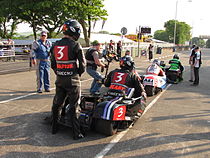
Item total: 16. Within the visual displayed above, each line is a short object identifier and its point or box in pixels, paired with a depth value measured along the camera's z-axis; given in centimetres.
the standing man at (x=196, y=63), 984
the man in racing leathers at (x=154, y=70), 807
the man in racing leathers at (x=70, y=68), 385
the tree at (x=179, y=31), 11144
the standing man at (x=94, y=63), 637
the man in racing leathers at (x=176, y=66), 1007
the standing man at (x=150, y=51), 2064
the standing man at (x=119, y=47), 2055
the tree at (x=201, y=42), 16850
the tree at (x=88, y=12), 2617
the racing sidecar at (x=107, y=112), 402
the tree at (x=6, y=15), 2795
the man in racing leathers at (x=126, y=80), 477
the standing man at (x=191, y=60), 1025
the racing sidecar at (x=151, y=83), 740
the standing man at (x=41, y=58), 691
